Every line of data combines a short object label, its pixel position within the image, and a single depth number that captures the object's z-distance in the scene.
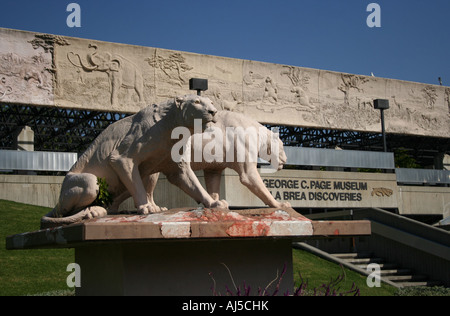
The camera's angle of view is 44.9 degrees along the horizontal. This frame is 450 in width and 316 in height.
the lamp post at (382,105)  28.31
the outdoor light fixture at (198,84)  21.80
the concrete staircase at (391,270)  14.66
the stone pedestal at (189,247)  5.40
